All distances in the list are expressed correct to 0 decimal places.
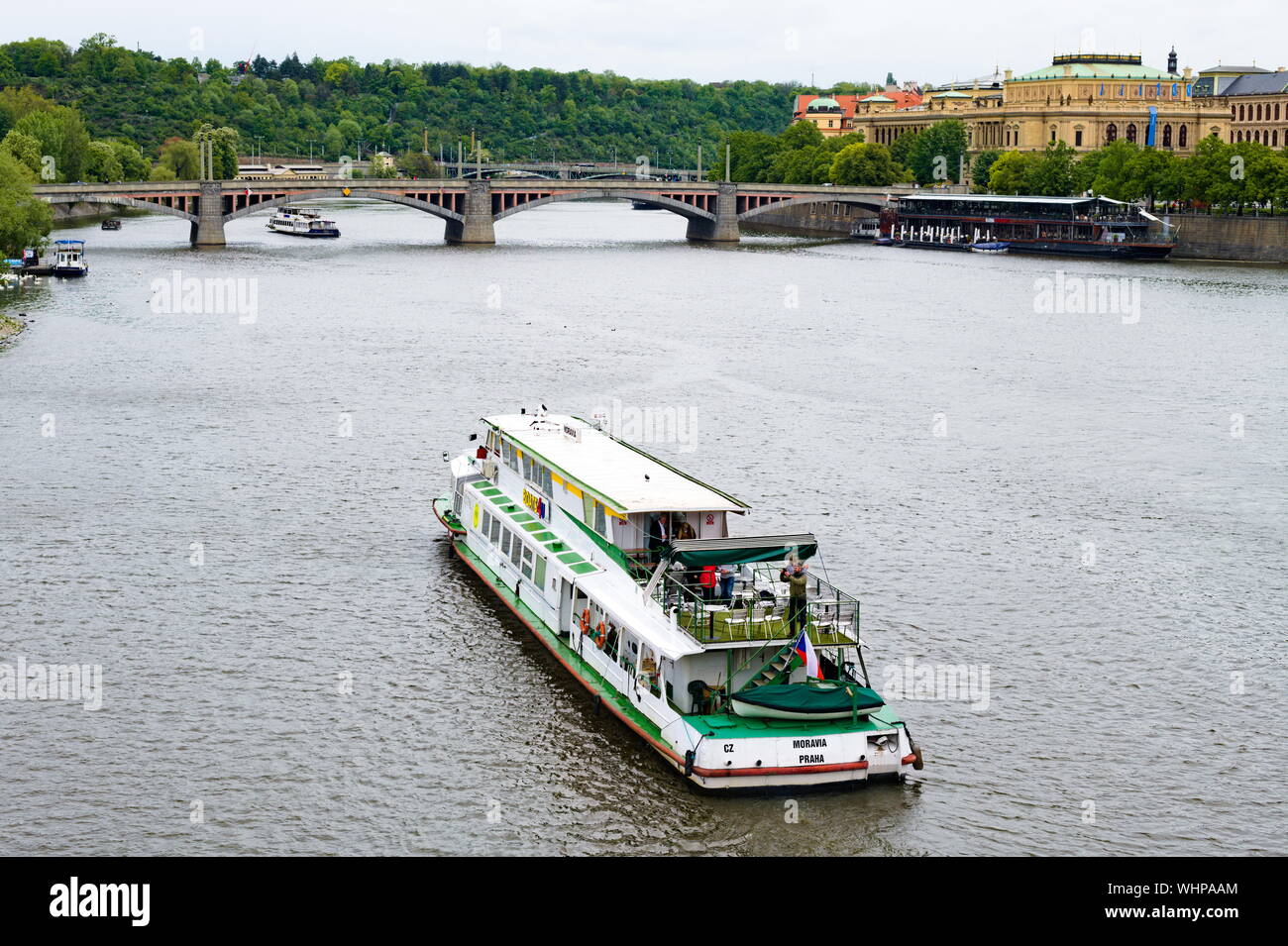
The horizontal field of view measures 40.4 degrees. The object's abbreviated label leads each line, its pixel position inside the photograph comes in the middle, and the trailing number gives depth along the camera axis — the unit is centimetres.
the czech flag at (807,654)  2650
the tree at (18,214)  9050
